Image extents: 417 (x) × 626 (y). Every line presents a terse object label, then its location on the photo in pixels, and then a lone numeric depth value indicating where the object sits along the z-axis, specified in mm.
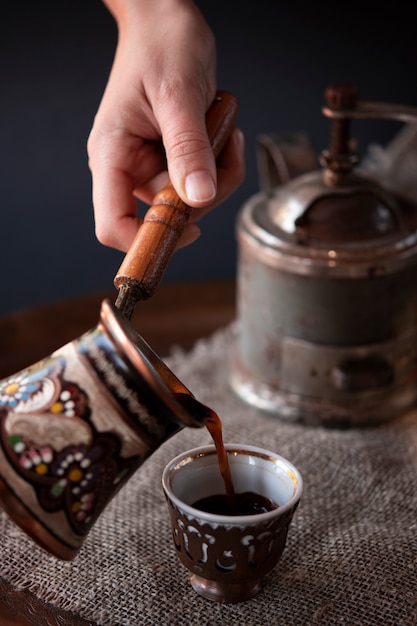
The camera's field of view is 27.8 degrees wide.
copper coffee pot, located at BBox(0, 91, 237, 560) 741
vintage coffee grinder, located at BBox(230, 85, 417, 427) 1226
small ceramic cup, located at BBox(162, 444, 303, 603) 818
